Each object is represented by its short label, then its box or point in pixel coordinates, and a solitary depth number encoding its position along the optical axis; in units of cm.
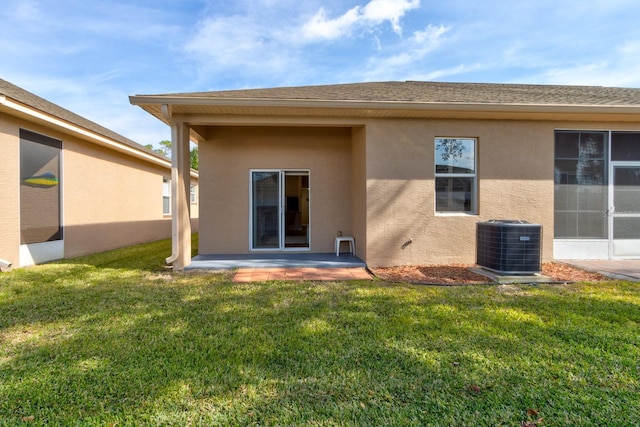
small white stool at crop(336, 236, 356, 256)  735
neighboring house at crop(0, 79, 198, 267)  605
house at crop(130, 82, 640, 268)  588
